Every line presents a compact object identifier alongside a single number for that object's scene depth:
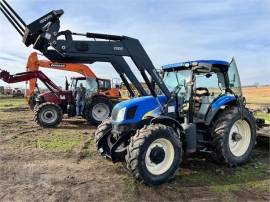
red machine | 8.05
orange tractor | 8.62
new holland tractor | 3.57
